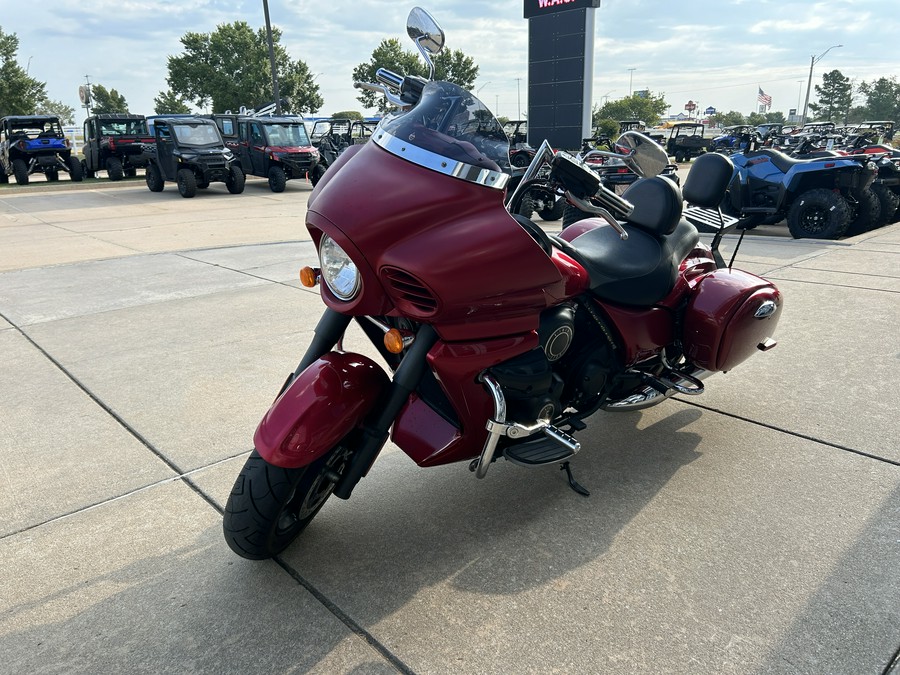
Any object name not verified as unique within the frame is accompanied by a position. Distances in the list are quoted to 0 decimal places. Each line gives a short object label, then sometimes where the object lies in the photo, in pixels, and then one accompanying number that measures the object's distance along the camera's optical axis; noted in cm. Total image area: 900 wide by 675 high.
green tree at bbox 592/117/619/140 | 3838
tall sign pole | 2270
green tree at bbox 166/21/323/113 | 6003
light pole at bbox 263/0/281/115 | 2434
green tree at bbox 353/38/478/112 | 6238
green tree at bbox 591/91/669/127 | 8325
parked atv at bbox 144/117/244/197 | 1625
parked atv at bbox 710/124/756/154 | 1927
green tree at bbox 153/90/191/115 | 7388
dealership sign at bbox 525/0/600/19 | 2231
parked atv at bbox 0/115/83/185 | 1942
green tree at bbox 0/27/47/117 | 3819
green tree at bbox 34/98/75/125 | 7294
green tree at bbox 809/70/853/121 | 7794
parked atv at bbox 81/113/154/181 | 2003
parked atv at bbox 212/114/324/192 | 1808
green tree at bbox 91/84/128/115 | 8269
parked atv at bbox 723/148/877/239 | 873
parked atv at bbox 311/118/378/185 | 1992
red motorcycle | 205
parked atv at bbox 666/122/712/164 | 2934
